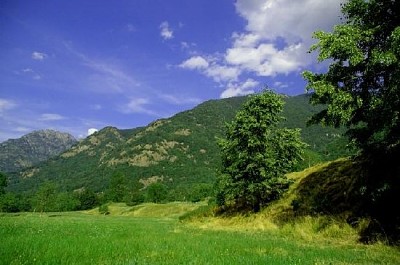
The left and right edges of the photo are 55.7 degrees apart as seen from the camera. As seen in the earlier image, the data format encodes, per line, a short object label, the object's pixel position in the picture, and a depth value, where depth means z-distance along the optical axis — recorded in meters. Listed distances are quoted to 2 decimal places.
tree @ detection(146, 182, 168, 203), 168.38
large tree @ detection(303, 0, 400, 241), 20.95
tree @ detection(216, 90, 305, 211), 38.81
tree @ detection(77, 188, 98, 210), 179.88
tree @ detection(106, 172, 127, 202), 160.75
